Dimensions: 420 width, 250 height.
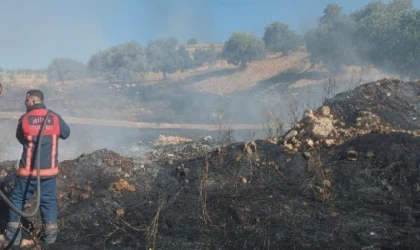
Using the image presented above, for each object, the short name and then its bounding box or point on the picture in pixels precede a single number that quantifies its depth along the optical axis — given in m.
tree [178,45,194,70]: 45.62
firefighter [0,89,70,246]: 3.83
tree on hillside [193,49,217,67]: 48.88
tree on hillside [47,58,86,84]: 42.47
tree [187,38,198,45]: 70.00
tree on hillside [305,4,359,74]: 30.75
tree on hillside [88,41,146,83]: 40.91
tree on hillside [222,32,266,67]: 41.47
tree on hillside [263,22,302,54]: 44.16
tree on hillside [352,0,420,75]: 24.19
